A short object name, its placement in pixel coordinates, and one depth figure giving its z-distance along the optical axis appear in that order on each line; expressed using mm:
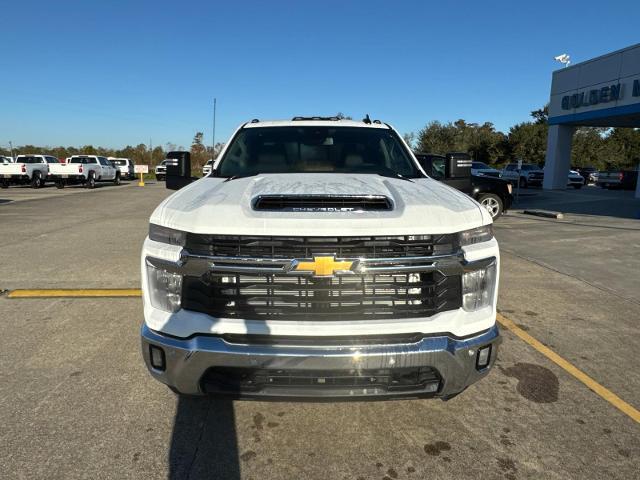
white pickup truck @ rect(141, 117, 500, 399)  2336
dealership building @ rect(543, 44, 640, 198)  20391
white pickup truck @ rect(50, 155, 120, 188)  25031
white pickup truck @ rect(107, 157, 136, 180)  35844
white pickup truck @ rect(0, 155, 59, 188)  23797
